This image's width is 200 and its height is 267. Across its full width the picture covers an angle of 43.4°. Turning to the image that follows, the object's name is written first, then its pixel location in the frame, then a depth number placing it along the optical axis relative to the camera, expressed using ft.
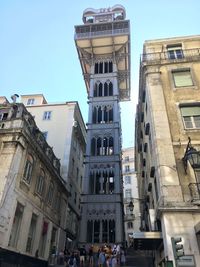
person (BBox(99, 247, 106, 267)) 55.84
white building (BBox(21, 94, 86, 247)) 98.58
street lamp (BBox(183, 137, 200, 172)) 40.88
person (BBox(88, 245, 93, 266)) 64.22
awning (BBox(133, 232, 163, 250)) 42.34
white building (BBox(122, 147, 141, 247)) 176.76
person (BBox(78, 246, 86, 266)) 64.09
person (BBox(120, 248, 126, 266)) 61.00
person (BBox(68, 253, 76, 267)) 57.20
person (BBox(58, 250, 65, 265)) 72.18
